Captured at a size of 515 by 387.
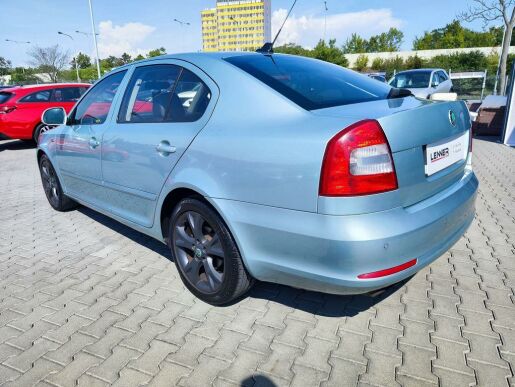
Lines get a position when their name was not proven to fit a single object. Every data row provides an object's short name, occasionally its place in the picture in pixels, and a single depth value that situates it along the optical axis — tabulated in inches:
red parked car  371.2
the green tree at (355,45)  2864.2
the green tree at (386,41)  2876.5
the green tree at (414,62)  1749.5
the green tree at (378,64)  1953.7
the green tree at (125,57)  3821.1
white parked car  495.7
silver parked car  71.4
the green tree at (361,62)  2005.4
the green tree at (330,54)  1972.2
